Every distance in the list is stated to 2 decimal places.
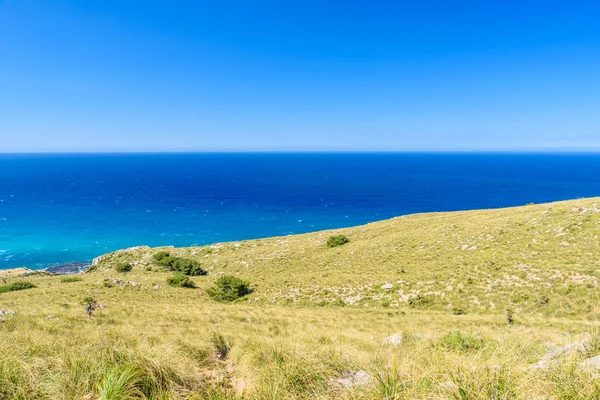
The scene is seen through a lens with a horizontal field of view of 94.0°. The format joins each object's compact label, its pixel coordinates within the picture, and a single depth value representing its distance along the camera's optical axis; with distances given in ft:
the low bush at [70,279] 103.24
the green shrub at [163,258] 132.77
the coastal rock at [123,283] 88.80
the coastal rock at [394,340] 29.91
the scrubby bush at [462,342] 27.27
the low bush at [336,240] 134.72
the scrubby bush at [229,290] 85.69
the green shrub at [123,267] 131.75
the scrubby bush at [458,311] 62.67
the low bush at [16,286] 84.46
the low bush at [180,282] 96.78
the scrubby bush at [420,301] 69.64
